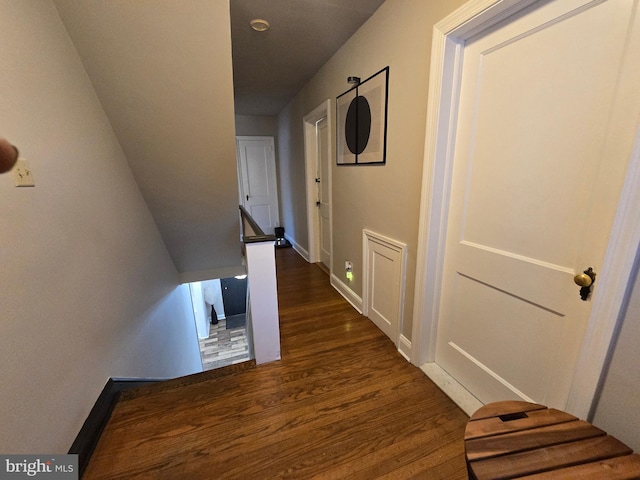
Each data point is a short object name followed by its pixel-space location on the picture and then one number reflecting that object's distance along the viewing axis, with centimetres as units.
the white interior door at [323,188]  318
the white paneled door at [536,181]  87
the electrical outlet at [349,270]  266
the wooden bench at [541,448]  67
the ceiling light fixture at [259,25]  188
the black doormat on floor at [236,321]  601
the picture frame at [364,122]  185
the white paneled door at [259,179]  505
